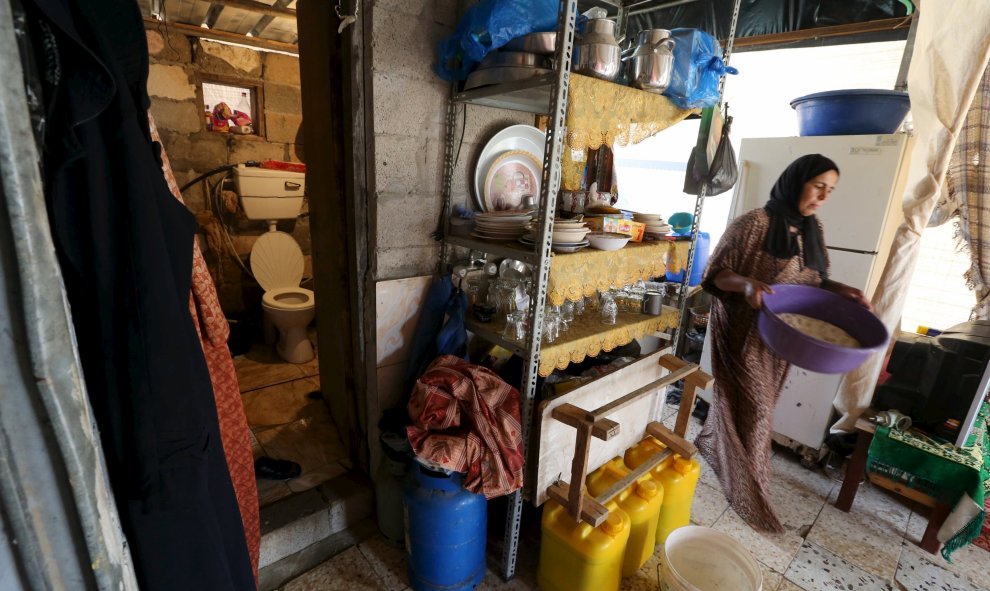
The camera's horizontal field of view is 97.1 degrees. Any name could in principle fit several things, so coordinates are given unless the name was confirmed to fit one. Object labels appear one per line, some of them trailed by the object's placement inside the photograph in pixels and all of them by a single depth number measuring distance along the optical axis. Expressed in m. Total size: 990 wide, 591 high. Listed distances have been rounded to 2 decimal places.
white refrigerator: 1.82
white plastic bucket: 1.44
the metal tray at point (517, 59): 1.25
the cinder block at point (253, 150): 3.23
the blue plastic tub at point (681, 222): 2.50
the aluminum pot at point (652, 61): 1.31
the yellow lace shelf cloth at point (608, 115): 1.20
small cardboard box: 1.54
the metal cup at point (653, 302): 1.78
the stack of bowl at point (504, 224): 1.42
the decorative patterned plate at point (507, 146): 1.65
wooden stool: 1.82
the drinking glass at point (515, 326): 1.47
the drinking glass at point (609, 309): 1.70
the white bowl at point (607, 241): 1.42
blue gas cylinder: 1.40
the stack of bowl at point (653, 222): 1.74
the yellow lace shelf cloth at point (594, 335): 1.43
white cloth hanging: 1.52
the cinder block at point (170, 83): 2.84
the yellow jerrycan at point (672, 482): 1.71
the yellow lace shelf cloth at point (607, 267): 1.31
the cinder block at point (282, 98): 3.30
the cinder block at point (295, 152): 3.51
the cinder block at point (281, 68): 3.27
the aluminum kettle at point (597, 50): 1.20
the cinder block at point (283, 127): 3.34
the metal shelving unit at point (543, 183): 1.14
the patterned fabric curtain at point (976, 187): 1.70
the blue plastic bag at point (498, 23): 1.21
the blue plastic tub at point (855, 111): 1.76
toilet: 2.75
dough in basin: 1.49
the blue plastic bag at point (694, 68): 1.42
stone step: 1.55
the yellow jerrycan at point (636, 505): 1.55
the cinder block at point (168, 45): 2.80
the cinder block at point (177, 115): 2.91
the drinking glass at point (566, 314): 1.61
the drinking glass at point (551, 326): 1.49
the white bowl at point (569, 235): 1.31
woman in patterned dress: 1.64
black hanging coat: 0.53
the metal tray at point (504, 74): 1.25
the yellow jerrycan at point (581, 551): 1.39
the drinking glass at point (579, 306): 1.76
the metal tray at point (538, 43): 1.24
